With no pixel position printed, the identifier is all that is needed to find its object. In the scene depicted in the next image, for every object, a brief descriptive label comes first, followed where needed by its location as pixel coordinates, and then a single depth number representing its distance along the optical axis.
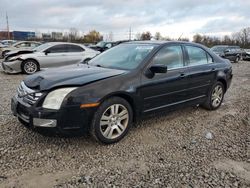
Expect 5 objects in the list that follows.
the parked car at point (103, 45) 14.93
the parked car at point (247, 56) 18.47
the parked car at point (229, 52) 16.31
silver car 7.74
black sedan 2.48
